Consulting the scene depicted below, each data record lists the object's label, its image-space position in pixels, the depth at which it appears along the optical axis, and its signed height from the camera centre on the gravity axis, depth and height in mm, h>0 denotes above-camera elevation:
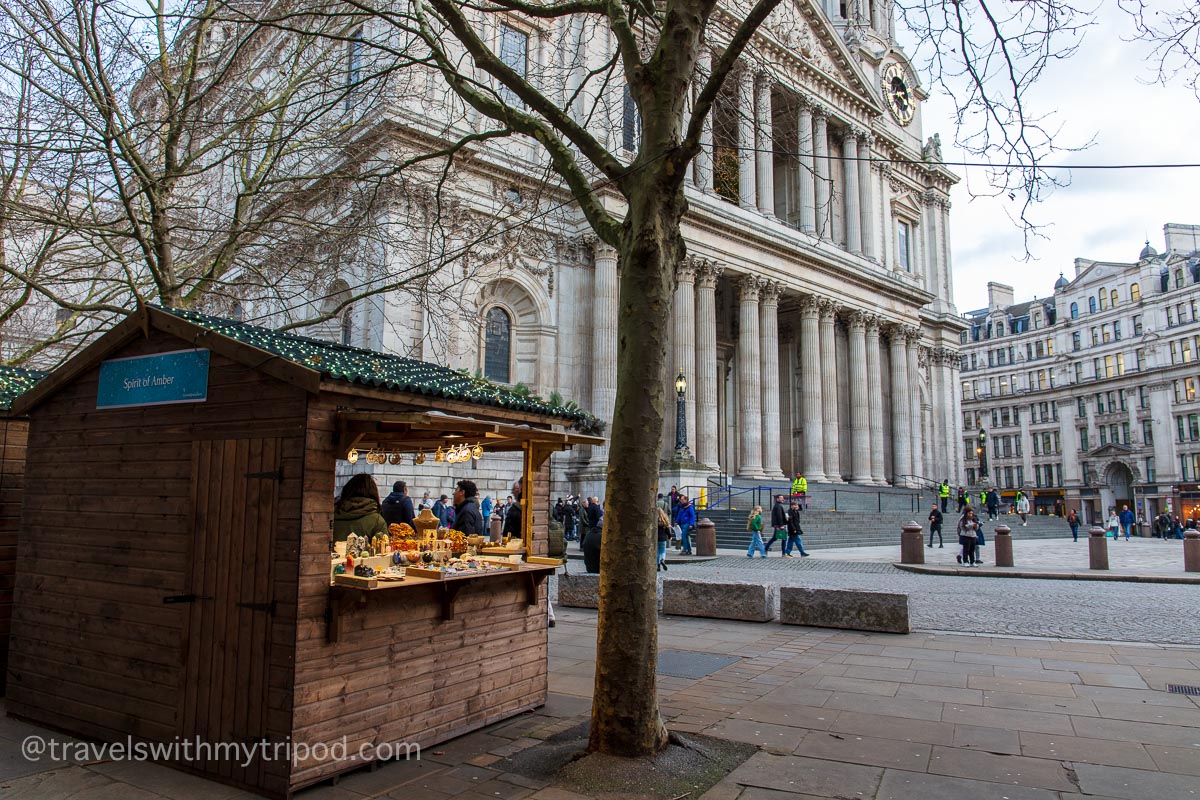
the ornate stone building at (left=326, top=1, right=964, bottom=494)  29875 +8924
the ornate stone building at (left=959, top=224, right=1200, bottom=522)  67500 +10516
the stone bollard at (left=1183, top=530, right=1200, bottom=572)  19375 -1476
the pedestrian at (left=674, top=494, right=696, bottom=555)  22488 -784
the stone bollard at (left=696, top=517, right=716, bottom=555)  21750 -1271
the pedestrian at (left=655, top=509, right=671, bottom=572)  16891 -931
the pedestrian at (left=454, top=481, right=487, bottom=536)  9476 -211
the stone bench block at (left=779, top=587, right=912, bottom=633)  10828 -1633
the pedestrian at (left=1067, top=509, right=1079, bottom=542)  35278 -1324
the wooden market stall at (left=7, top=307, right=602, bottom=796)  5223 -600
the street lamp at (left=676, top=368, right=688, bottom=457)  29859 +2434
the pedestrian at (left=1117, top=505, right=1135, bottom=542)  45031 -1450
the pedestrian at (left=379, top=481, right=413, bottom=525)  10258 -173
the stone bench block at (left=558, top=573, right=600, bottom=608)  13031 -1622
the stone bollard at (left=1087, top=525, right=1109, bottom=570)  19267 -1398
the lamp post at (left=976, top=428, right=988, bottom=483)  42344 +2119
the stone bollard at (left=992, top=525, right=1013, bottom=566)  20000 -1419
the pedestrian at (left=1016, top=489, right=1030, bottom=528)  41531 -701
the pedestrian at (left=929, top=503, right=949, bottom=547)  26984 -934
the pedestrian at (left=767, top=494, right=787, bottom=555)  21672 -785
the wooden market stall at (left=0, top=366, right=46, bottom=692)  7570 +7
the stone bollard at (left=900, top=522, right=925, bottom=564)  20047 -1299
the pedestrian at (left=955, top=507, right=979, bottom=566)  19594 -1019
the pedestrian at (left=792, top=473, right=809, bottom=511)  31594 +148
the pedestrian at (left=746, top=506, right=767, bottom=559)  21470 -958
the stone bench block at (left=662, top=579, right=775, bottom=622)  11859 -1629
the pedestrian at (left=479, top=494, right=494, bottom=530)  23094 -435
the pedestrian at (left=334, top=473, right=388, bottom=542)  6445 -144
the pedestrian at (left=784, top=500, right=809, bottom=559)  21953 -1090
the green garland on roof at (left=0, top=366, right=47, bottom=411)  7751 +1157
